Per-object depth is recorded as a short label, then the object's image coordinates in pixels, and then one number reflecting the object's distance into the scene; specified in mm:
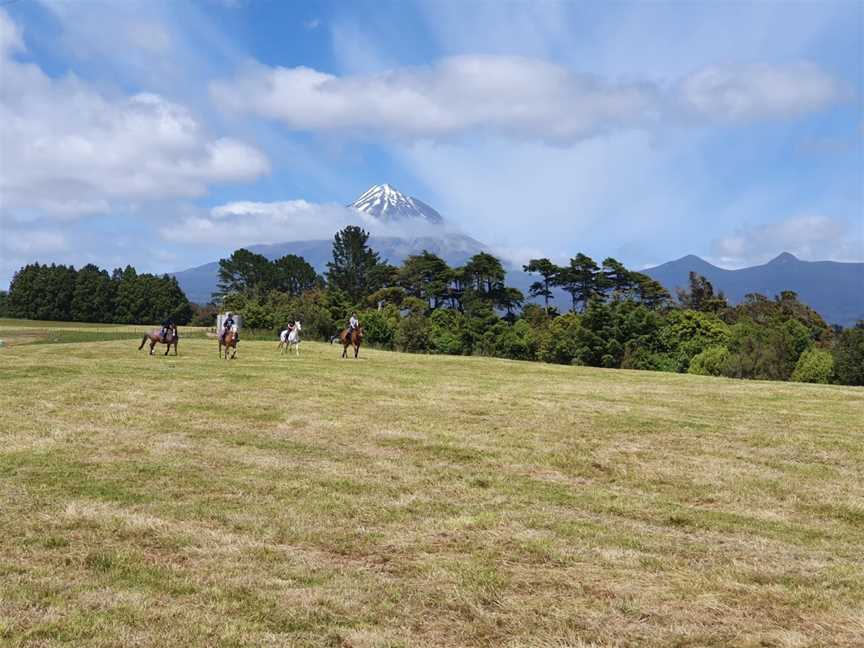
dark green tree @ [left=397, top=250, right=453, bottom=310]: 120750
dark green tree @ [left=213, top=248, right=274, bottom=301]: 169625
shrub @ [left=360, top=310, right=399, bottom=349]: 88062
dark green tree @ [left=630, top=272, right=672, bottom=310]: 117688
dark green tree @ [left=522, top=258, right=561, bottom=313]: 125875
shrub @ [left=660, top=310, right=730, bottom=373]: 80062
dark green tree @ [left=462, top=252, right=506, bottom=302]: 116812
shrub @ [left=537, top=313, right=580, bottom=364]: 83938
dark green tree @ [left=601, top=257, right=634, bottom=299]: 124512
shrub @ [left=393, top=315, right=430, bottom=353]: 85938
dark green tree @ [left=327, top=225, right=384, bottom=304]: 147375
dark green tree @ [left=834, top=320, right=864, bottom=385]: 63781
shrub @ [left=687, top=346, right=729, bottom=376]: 70794
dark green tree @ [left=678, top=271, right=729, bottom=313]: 118262
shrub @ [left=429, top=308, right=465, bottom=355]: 87125
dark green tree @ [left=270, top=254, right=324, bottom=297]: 171375
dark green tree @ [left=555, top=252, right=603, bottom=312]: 127875
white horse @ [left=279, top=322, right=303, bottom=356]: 41531
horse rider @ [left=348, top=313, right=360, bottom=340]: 37269
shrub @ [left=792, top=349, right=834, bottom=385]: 63281
